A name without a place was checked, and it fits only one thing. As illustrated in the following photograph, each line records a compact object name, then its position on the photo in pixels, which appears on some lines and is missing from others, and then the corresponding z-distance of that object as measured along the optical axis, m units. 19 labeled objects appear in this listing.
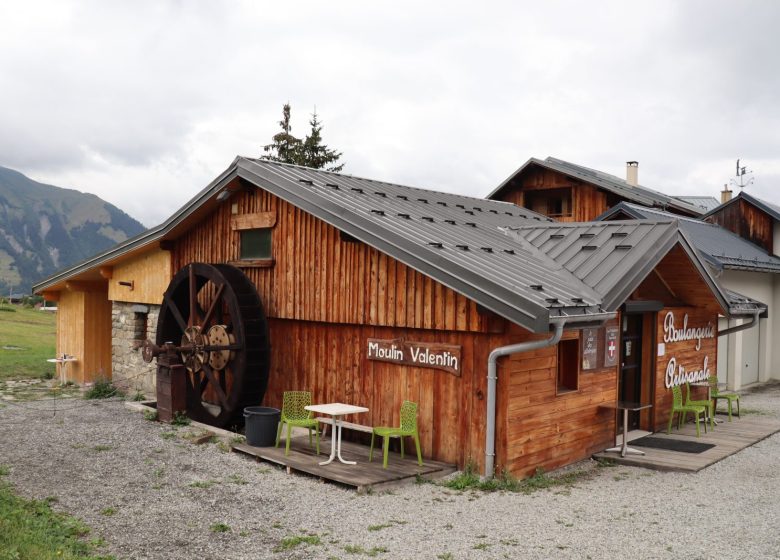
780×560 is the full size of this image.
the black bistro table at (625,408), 10.07
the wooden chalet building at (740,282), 17.48
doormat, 10.85
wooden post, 11.81
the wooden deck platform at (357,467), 8.33
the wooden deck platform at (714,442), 9.80
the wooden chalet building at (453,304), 8.67
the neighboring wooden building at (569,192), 24.84
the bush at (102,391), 15.18
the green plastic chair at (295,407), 10.18
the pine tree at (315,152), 35.53
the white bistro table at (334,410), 9.05
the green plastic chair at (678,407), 11.66
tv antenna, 26.47
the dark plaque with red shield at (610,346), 10.60
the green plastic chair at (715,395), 13.15
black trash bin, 10.01
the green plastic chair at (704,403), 12.34
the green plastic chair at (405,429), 8.82
